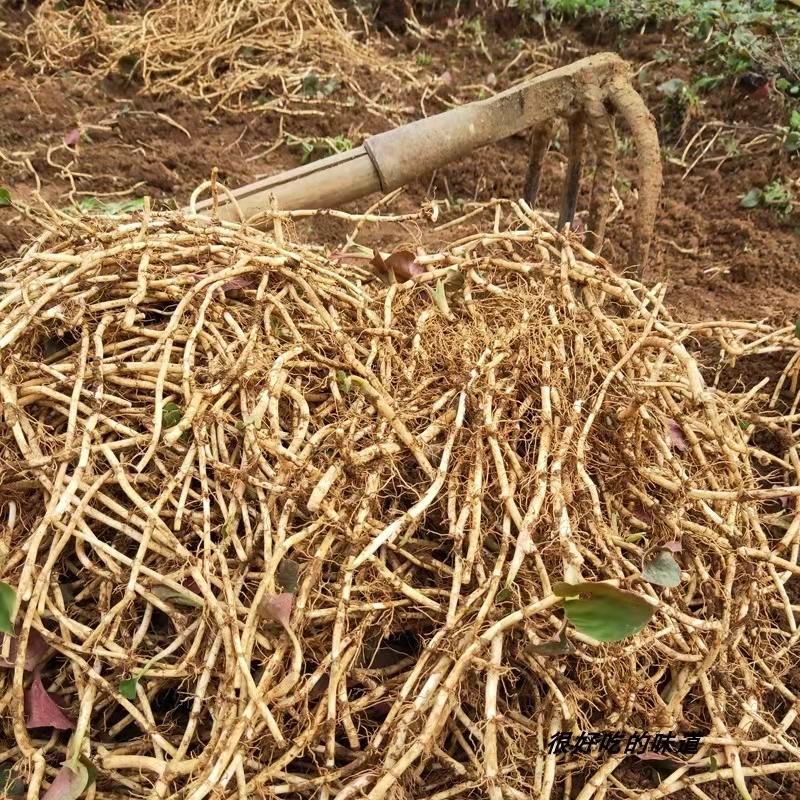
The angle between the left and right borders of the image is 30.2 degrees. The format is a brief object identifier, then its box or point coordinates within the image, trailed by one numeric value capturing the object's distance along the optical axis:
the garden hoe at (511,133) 1.10
